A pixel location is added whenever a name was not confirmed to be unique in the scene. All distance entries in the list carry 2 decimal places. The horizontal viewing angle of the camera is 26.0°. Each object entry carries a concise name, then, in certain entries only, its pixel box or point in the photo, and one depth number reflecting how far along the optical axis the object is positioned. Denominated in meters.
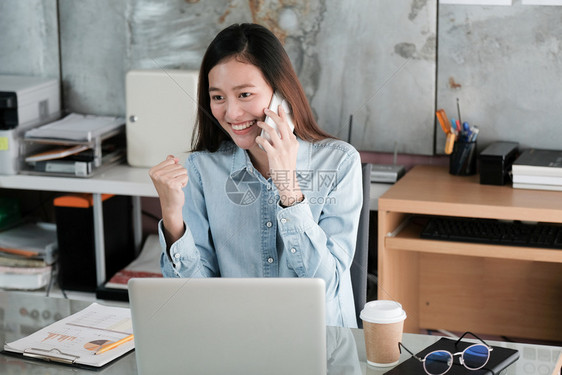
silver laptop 2.11
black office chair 2.76
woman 2.59
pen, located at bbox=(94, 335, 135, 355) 2.38
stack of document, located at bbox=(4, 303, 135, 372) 2.36
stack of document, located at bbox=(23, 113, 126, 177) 3.84
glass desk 2.27
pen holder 3.64
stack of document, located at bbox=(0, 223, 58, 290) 3.98
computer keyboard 3.29
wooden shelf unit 3.29
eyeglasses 2.21
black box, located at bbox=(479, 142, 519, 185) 3.47
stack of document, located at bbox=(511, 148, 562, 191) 3.39
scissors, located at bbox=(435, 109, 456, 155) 3.65
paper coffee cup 2.25
